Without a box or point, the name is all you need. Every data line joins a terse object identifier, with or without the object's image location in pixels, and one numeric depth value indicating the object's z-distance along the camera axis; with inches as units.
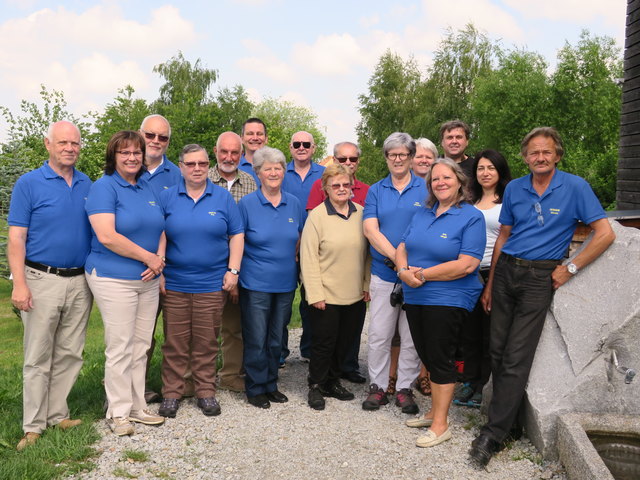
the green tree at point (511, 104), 1311.5
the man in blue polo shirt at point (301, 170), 260.4
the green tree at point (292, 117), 2869.1
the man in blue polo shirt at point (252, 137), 261.9
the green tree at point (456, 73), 1512.1
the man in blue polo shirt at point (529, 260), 177.6
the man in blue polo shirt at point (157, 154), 223.1
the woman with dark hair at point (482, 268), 215.5
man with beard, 237.8
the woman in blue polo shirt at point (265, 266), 217.8
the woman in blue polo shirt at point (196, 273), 203.9
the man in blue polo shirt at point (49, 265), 175.8
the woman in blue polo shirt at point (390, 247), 213.9
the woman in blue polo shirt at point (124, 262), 182.7
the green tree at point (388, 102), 1546.5
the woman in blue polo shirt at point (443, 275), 187.5
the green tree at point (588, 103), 1192.1
